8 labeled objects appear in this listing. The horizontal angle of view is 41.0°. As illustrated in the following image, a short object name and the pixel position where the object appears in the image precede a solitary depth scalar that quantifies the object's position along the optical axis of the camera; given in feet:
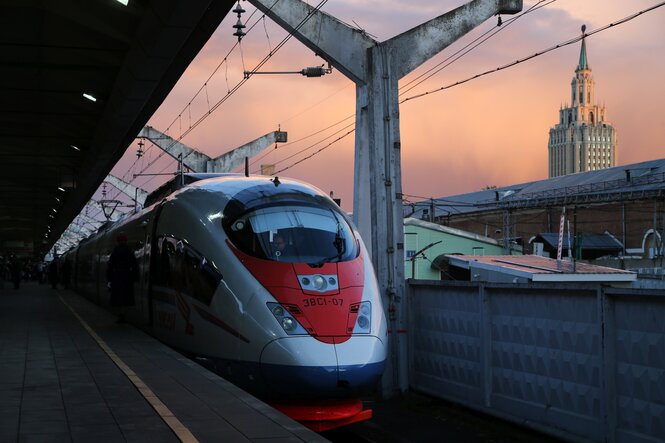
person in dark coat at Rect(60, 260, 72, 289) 156.87
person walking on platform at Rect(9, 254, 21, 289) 148.25
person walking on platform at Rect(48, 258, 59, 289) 157.31
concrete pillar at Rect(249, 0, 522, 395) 46.26
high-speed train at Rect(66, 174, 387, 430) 30.63
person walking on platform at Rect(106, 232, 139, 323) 50.44
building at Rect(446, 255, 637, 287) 68.23
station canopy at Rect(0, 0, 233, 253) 47.01
